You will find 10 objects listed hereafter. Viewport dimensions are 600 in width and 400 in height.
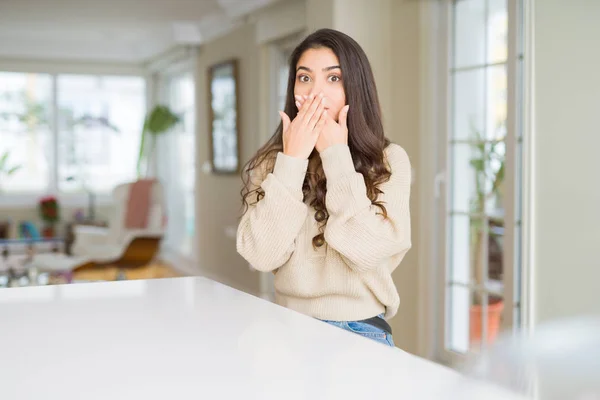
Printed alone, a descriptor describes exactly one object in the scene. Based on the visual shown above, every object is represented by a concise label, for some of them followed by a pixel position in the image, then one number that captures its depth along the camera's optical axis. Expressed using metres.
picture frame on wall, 6.38
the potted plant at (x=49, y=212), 8.64
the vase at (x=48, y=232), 8.73
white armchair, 6.28
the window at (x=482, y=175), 3.26
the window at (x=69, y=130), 8.98
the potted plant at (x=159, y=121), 8.28
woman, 1.45
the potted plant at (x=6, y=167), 8.85
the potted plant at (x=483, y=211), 3.47
